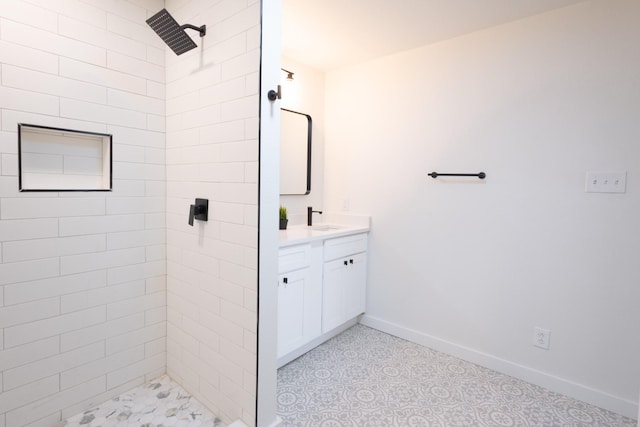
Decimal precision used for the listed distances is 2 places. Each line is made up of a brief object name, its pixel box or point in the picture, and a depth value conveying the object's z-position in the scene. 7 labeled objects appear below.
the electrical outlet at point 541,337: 2.17
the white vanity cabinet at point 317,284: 2.23
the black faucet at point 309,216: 2.96
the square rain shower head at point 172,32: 1.56
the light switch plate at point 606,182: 1.91
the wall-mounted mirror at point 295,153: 2.86
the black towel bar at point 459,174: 2.35
